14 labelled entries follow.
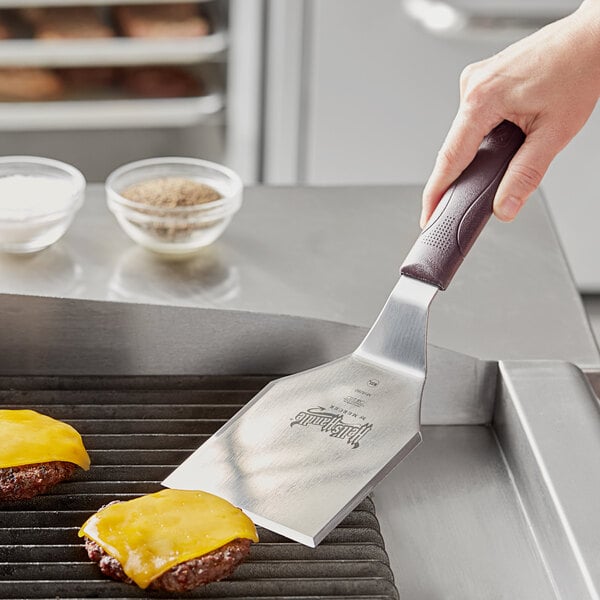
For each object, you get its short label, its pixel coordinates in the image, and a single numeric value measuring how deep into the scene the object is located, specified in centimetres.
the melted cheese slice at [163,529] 107
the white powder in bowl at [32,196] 136
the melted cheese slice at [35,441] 116
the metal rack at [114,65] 262
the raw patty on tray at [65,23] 277
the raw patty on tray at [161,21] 263
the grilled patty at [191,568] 107
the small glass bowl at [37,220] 135
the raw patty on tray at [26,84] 280
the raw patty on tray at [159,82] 286
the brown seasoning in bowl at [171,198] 137
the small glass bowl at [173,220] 136
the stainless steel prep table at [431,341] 116
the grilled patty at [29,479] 114
